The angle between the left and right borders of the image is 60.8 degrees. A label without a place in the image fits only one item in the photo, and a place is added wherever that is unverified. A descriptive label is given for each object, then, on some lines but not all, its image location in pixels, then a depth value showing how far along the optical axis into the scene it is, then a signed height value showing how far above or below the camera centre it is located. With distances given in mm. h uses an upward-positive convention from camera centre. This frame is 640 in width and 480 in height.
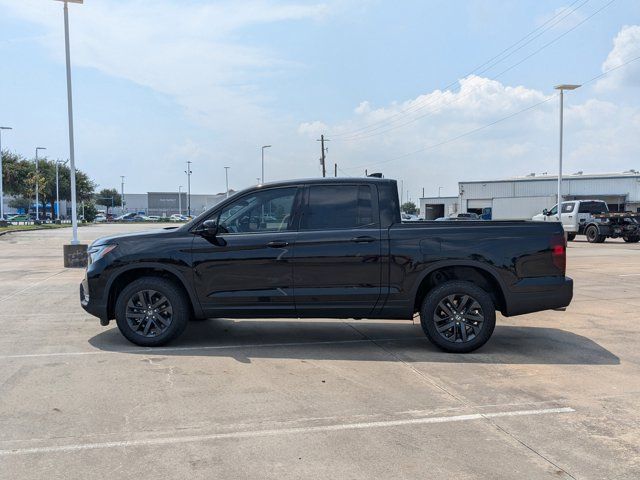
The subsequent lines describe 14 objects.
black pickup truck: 6348 -588
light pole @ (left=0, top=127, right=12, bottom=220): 45688 +1320
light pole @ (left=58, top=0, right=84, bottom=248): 16589 +2788
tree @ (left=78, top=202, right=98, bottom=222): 74044 +843
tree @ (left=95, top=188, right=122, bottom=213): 124294 +4593
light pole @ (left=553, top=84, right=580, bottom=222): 27438 +5163
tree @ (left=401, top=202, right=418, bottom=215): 140712 +2300
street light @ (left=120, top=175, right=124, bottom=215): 125406 +4639
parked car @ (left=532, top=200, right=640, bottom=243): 26703 -353
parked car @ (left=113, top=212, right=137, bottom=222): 93375 -44
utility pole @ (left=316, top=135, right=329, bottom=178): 60094 +6762
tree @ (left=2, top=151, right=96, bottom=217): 56000 +4535
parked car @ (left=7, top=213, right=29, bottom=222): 76062 +92
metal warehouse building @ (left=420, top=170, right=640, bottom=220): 50938 +2532
